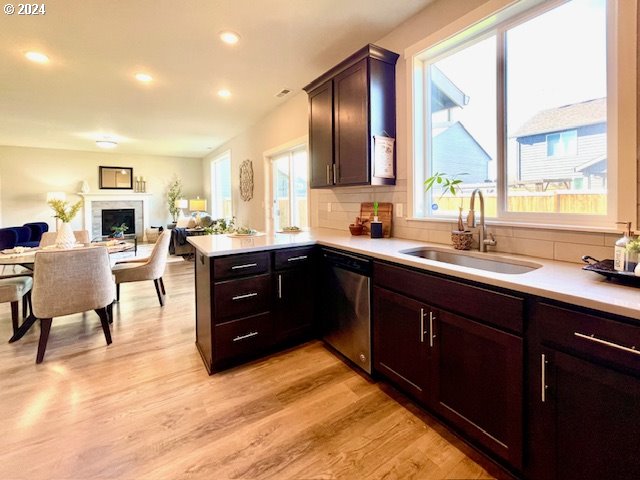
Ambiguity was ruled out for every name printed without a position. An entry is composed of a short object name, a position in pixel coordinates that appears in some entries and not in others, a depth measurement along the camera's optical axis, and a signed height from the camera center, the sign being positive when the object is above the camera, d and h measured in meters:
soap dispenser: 1.26 -0.10
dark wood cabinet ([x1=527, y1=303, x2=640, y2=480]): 1.00 -0.56
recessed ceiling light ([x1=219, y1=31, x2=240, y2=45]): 2.75 +1.71
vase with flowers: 3.14 +0.11
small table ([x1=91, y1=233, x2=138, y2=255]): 8.79 -0.02
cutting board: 2.82 +0.16
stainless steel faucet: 1.98 +0.00
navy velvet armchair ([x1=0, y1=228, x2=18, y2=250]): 5.23 -0.03
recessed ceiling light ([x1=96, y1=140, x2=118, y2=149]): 6.66 +1.92
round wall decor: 6.00 +1.02
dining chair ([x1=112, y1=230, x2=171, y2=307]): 3.46 -0.35
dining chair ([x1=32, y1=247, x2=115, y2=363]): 2.41 -0.38
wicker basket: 2.06 -0.05
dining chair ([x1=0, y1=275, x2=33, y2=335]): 2.72 -0.46
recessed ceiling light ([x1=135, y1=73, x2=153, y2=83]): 3.58 +1.78
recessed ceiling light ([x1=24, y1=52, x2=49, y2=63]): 3.08 +1.73
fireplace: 8.93 +0.46
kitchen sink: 1.78 -0.18
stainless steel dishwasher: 2.12 -0.51
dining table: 2.79 -0.19
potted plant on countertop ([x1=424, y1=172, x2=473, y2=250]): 2.07 +0.31
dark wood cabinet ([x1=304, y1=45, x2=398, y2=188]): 2.57 +1.01
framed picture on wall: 8.85 +1.59
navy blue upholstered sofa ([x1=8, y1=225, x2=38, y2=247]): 6.00 -0.01
